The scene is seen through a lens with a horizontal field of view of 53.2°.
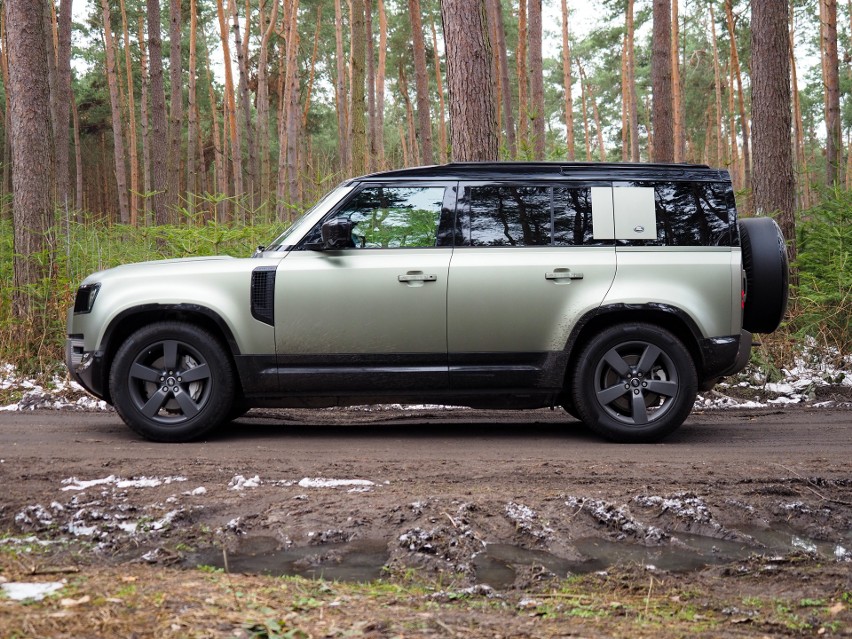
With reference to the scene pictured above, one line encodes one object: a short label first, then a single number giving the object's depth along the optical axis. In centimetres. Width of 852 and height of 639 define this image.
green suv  642
